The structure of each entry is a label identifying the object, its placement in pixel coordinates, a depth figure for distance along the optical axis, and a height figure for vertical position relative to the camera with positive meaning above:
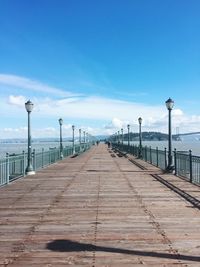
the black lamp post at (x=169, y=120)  11.23 +0.90
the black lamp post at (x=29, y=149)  11.17 -0.60
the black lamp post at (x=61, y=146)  20.44 +0.30
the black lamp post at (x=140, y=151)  19.21 -1.20
